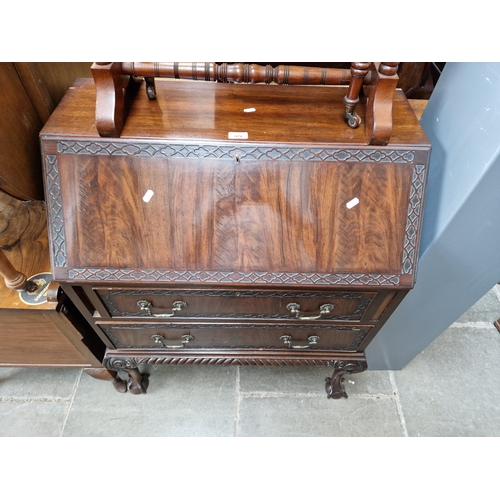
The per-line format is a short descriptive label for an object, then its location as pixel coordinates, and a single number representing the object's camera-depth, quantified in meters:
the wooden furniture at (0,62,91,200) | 0.97
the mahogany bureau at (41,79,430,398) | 0.88
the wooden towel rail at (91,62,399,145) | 0.82
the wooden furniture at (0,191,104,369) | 1.12
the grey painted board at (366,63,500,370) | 0.88
